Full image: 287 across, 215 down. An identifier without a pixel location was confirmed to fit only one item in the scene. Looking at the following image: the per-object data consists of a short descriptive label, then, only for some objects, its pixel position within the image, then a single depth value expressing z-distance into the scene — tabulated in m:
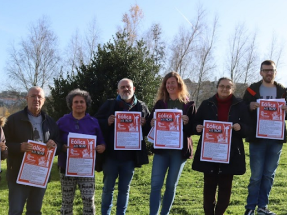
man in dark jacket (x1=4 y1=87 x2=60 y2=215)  4.00
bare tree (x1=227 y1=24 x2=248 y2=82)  36.00
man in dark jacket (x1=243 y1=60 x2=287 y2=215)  4.90
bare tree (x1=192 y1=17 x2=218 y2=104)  34.06
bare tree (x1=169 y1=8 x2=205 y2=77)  33.01
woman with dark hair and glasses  4.45
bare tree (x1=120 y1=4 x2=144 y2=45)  32.19
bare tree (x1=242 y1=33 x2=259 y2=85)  36.41
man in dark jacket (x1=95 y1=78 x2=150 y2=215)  4.65
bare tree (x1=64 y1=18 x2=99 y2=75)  34.92
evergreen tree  7.87
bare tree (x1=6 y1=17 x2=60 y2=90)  34.22
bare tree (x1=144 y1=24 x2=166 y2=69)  37.00
